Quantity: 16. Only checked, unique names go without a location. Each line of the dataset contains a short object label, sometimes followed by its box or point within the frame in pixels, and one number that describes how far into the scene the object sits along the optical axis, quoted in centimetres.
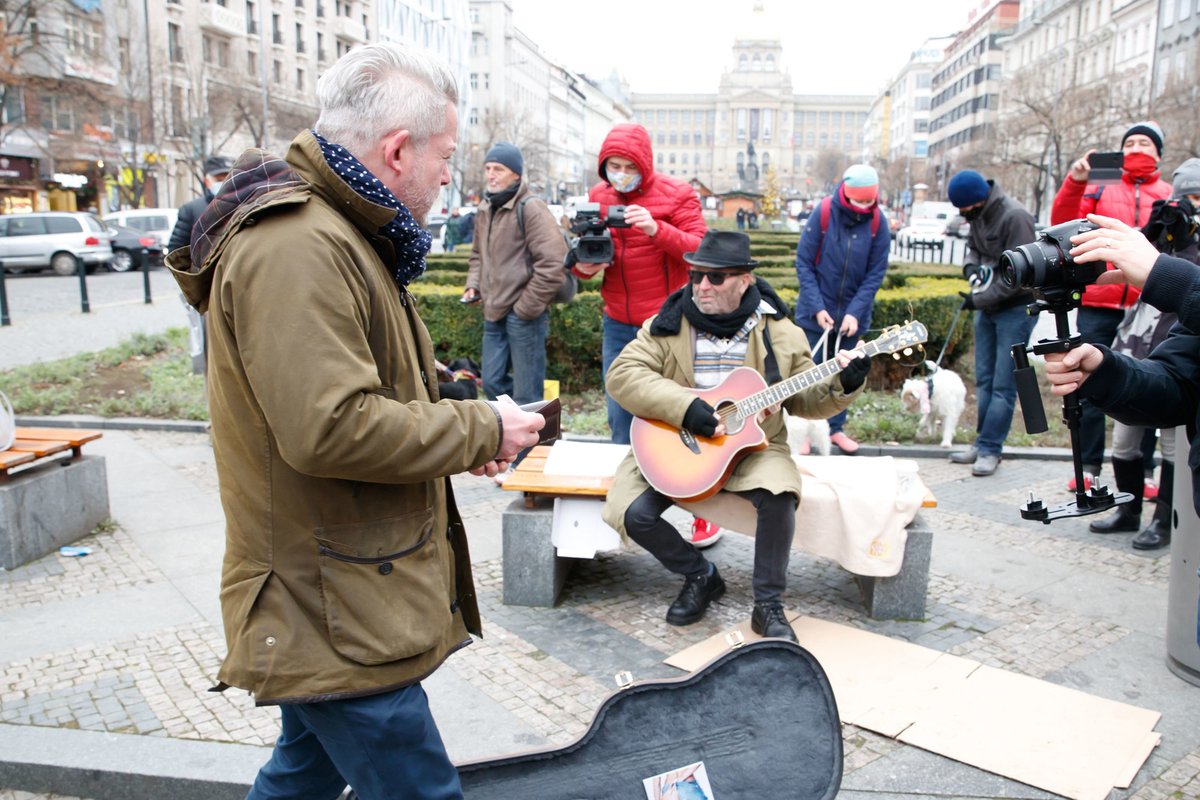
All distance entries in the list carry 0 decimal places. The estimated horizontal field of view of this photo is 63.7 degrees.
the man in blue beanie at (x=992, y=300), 648
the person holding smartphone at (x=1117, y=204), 578
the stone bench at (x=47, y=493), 488
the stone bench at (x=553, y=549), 438
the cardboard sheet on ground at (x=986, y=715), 317
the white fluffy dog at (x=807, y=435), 654
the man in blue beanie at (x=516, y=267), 638
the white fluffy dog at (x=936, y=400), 723
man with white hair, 172
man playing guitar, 415
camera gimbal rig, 261
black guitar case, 272
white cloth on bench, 431
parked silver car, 2348
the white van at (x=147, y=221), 2847
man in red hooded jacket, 556
